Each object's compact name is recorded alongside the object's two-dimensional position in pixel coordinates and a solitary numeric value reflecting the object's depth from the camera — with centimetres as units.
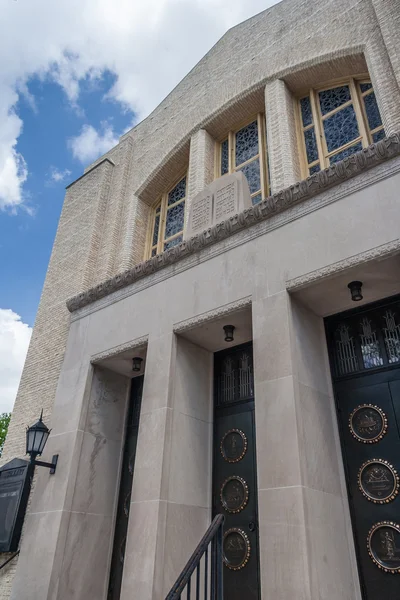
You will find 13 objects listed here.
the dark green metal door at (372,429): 456
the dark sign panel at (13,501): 695
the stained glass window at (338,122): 752
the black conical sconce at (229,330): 635
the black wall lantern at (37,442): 678
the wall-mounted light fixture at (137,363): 745
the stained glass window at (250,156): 845
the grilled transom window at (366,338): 542
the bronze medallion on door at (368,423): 506
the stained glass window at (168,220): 973
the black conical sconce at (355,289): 534
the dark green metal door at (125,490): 666
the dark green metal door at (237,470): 540
